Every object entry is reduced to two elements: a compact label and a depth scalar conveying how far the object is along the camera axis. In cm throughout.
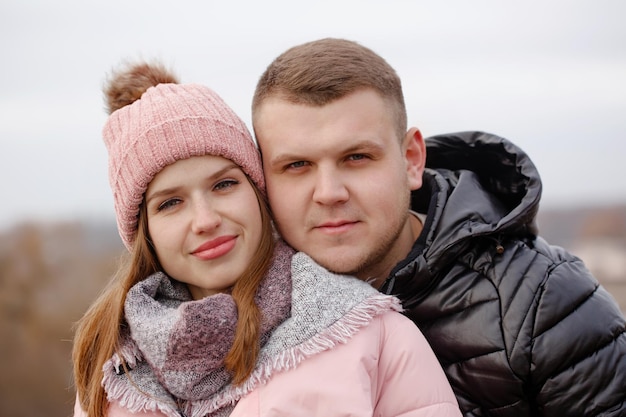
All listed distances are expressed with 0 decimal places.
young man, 239
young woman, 217
